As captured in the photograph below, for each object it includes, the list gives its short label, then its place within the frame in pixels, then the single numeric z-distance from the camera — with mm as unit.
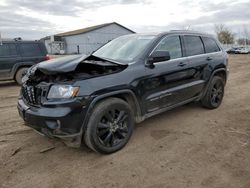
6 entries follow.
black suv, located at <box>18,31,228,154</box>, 2489
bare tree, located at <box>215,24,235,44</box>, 51476
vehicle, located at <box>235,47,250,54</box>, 32102
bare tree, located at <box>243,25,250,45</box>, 51886
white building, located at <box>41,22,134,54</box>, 34667
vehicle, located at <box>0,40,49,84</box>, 7140
